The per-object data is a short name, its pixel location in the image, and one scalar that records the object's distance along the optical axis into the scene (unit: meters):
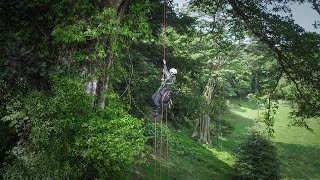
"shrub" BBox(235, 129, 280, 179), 17.52
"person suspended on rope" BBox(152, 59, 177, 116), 8.62
